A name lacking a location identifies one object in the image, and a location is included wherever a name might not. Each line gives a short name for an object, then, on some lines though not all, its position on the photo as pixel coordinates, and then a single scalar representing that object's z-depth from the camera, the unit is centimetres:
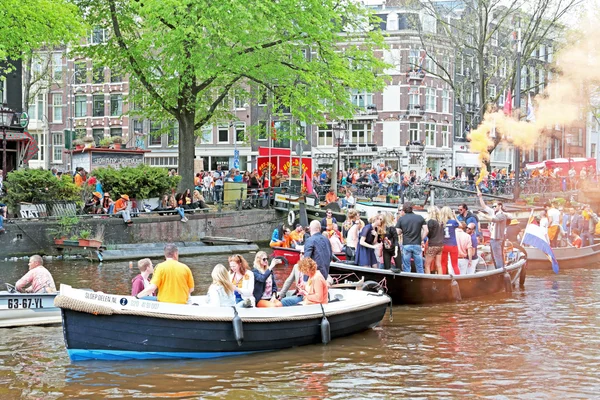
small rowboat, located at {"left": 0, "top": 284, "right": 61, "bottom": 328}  1516
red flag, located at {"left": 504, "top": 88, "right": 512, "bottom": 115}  3712
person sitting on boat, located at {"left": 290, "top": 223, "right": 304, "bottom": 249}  2529
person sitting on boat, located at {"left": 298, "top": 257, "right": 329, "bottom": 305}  1392
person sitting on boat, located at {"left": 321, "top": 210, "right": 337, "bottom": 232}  2380
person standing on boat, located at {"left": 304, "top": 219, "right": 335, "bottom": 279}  1471
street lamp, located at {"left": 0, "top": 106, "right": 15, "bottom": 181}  2692
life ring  3481
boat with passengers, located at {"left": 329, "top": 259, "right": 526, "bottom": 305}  1719
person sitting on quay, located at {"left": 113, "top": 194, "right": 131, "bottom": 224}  3011
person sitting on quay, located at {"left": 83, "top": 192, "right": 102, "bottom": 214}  2931
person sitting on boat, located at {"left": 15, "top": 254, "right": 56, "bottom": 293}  1536
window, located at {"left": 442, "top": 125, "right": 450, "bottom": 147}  6588
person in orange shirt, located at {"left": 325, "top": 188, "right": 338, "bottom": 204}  3526
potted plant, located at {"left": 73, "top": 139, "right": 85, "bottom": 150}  3388
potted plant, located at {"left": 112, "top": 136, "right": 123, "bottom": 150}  3486
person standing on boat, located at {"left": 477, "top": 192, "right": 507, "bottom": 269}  2033
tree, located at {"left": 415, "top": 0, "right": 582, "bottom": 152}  4266
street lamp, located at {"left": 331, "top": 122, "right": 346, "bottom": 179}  3784
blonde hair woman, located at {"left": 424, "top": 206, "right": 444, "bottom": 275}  1833
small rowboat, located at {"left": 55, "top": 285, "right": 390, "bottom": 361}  1212
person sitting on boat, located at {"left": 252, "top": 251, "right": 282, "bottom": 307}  1387
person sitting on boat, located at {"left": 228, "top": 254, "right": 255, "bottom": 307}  1366
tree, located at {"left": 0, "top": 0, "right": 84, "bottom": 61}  2639
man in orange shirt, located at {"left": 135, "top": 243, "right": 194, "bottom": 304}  1270
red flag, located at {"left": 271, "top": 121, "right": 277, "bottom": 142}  3391
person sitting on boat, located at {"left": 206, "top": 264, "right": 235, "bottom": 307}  1304
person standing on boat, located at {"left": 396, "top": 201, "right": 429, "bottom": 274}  1748
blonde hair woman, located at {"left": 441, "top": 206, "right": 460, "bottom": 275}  1838
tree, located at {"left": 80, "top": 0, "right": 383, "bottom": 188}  2823
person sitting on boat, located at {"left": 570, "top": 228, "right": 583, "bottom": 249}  2867
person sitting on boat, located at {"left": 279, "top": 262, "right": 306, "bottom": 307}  1411
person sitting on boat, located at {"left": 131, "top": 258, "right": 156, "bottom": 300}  1370
